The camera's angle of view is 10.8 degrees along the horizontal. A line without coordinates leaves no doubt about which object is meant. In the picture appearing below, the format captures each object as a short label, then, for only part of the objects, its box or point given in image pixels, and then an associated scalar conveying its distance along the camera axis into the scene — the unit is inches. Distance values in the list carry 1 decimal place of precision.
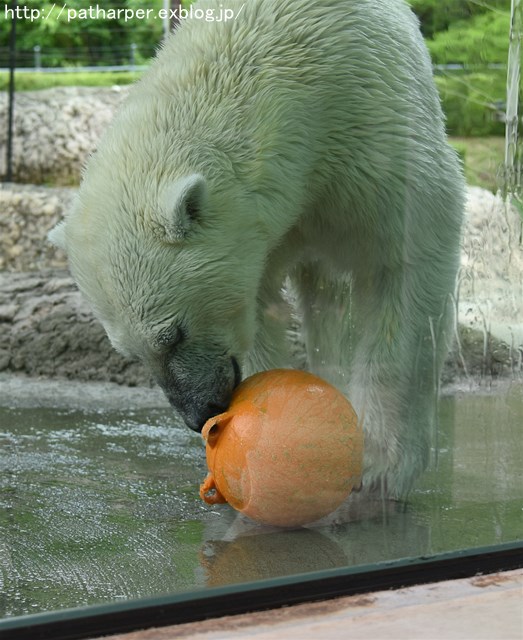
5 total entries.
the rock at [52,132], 367.7
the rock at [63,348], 314.8
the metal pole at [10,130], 354.5
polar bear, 213.2
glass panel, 201.7
